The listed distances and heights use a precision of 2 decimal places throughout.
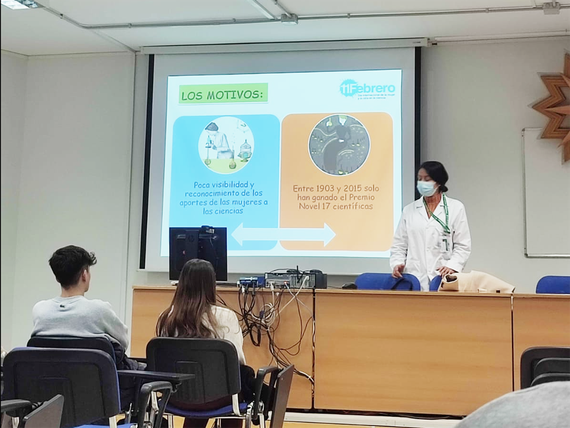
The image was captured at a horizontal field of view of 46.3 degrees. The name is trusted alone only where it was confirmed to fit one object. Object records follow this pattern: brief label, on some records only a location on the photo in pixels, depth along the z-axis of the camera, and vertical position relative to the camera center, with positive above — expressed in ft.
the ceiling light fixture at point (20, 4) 16.10 +6.05
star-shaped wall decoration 17.38 +4.09
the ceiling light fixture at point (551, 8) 15.74 +6.07
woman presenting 14.85 +0.64
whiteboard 17.34 +1.75
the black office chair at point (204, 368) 8.38 -1.42
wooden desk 12.07 -1.56
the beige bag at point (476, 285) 12.66 -0.42
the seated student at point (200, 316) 9.16 -0.84
